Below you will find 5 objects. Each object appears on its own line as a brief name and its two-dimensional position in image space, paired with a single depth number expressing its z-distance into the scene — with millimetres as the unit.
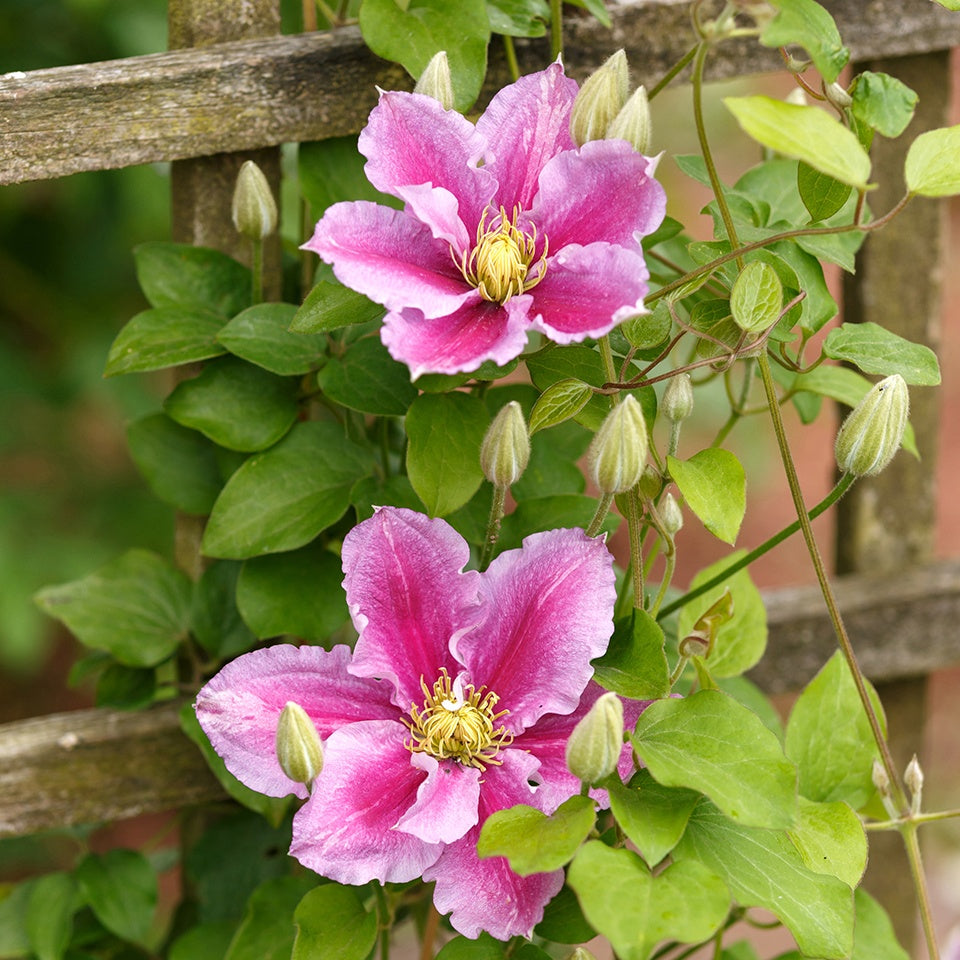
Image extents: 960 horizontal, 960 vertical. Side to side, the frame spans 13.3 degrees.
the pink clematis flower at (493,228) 1147
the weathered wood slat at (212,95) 1223
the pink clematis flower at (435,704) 1169
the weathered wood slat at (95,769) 1316
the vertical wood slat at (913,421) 1358
